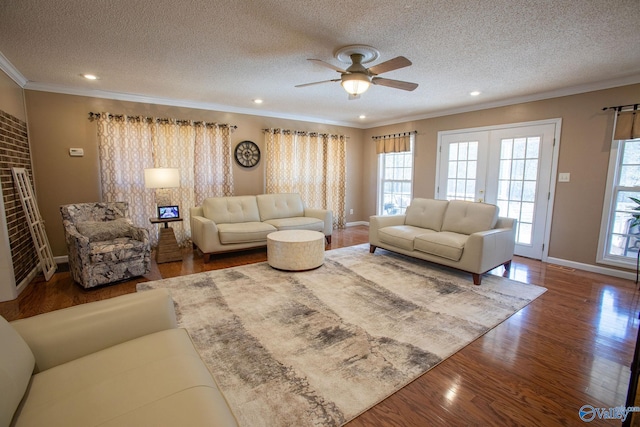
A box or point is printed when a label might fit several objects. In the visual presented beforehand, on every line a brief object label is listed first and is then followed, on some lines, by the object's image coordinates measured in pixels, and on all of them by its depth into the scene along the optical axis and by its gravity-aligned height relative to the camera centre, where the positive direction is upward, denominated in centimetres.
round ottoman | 366 -93
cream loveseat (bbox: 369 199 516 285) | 339 -71
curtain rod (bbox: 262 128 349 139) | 573 +94
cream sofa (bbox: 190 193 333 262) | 423 -70
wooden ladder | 337 -57
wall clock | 543 +45
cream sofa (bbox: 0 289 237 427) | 95 -77
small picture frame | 428 -52
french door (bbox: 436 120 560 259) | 428 +16
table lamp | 405 -2
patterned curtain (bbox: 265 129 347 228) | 581 +23
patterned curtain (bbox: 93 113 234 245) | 436 +28
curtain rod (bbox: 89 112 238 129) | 420 +89
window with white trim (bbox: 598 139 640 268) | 354 -29
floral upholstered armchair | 312 -77
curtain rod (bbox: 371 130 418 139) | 593 +96
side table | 412 -97
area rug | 170 -122
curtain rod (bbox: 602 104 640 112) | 342 +91
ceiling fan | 267 +96
